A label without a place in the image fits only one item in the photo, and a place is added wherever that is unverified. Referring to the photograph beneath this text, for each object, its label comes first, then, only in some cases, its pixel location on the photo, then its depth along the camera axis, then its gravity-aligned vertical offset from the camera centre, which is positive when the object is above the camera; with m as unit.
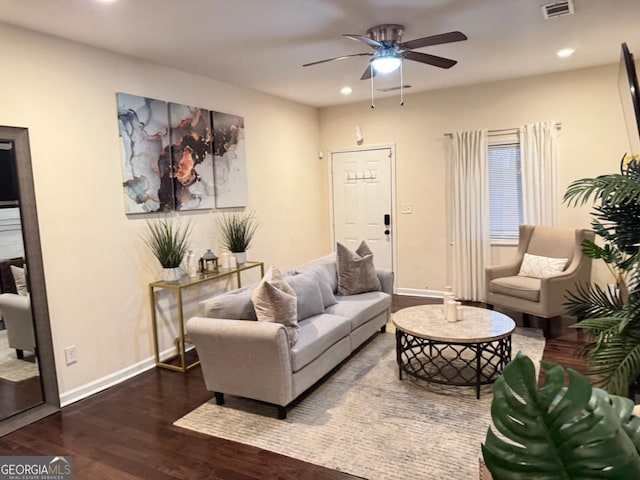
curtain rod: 5.24 +0.76
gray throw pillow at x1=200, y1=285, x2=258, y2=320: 2.98 -0.70
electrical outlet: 3.20 -1.05
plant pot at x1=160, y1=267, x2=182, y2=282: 3.77 -0.57
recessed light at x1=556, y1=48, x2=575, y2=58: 4.08 +1.33
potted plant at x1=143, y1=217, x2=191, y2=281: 3.77 -0.31
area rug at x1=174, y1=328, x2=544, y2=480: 2.32 -1.42
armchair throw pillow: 4.43 -0.79
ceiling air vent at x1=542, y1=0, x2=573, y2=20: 2.95 +1.27
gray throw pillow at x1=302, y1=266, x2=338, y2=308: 3.83 -0.74
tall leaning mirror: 2.87 -0.60
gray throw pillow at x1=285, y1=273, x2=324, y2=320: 3.48 -0.76
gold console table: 3.64 -0.82
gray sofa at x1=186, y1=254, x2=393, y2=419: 2.75 -0.98
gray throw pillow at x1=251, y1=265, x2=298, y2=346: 2.88 -0.69
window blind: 5.32 +0.01
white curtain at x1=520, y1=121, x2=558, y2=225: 5.02 +0.24
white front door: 6.14 -0.01
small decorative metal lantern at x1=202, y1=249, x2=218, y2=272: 4.26 -0.54
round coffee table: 3.03 -1.05
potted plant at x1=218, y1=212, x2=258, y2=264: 4.59 -0.29
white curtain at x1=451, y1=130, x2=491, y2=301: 5.40 -0.22
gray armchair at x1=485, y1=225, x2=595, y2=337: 4.12 -0.88
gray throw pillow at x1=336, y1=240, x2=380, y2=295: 4.29 -0.73
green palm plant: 2.15 -0.47
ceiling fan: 3.24 +1.11
